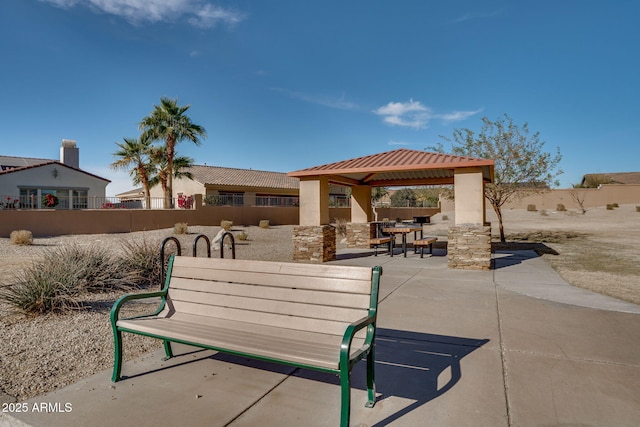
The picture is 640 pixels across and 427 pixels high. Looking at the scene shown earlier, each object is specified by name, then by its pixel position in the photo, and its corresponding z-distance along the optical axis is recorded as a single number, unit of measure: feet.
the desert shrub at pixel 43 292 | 18.22
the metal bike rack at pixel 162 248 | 18.68
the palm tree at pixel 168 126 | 91.91
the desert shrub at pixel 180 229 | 66.70
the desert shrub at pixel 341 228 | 74.72
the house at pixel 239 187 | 111.45
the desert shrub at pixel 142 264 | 26.35
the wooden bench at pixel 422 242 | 39.63
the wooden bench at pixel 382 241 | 42.37
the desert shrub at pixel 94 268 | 22.30
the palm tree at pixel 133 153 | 93.71
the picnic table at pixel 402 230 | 40.91
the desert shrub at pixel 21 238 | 52.11
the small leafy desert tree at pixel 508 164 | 56.24
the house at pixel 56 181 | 91.61
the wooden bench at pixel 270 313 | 9.35
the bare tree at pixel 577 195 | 149.28
